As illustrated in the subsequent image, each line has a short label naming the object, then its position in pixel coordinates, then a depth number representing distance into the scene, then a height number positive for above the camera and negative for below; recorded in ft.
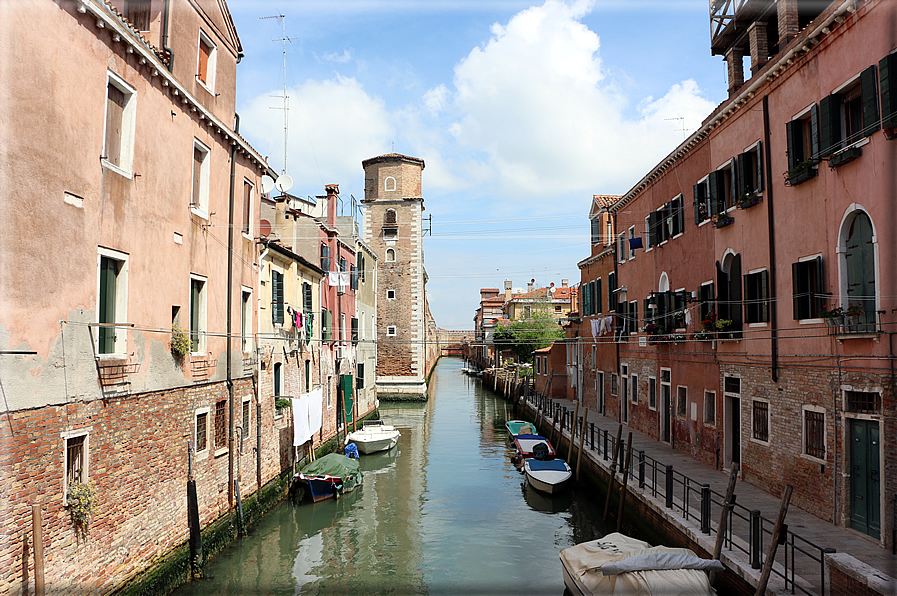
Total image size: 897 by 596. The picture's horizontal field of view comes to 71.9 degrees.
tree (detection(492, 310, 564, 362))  162.09 -0.37
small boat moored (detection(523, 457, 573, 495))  54.29 -12.89
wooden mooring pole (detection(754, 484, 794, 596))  23.66 -8.06
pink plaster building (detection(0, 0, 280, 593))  21.80 +2.49
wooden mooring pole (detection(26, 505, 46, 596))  21.39 -7.53
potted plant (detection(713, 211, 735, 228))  45.01 +8.18
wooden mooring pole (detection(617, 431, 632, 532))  42.57 -10.65
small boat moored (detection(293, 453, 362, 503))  52.01 -12.41
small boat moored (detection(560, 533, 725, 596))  26.50 -10.69
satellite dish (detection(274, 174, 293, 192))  56.03 +13.57
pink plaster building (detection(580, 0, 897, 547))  28.50 +3.99
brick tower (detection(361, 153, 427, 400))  135.64 +14.78
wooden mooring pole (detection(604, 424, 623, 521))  45.60 -11.01
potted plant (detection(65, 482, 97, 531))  24.16 -6.69
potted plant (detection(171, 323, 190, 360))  33.58 -0.51
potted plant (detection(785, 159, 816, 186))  33.58 +8.78
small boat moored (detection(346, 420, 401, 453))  74.33 -12.89
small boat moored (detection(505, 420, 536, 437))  83.44 -13.17
